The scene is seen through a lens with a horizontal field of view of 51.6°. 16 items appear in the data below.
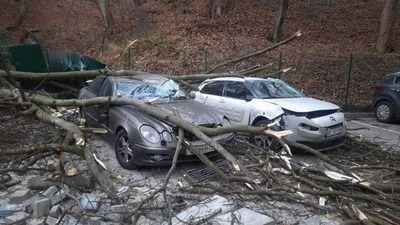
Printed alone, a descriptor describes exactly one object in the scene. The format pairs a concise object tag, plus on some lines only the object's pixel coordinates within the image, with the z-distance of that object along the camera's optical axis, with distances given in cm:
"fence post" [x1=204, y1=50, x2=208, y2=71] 1492
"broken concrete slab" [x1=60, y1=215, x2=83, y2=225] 512
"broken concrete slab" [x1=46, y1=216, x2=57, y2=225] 515
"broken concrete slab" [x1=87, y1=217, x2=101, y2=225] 504
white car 791
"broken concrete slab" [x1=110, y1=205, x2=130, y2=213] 528
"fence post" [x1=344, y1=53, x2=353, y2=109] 1485
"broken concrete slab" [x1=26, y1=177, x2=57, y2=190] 587
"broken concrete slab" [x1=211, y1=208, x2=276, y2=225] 487
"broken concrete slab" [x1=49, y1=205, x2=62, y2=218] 524
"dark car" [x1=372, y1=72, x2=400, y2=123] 1250
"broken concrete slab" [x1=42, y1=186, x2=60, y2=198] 563
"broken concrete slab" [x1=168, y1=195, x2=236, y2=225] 505
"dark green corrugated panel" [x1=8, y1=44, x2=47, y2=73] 1355
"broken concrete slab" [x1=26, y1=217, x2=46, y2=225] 515
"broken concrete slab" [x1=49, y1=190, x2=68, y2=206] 554
